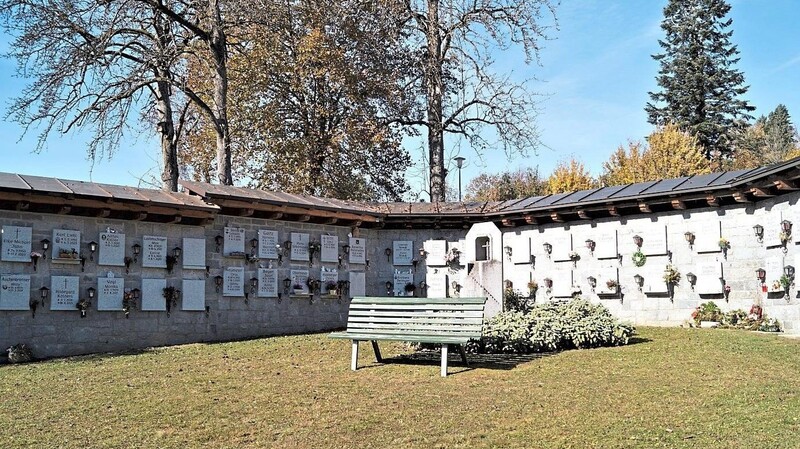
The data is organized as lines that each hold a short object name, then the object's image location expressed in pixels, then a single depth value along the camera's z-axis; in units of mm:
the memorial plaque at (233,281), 12289
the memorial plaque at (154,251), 11247
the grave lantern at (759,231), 11336
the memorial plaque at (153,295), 11195
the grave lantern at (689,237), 12180
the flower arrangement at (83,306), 10406
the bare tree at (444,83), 22500
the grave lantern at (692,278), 12141
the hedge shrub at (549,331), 9430
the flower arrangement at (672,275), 12297
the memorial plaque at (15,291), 9758
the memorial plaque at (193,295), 11703
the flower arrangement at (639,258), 12719
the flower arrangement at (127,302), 10891
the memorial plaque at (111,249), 10758
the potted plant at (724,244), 11742
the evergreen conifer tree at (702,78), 31734
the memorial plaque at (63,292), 10188
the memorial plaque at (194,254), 11761
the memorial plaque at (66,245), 10285
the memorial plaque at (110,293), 10695
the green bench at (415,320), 7957
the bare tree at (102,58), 15180
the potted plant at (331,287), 13773
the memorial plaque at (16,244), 9844
